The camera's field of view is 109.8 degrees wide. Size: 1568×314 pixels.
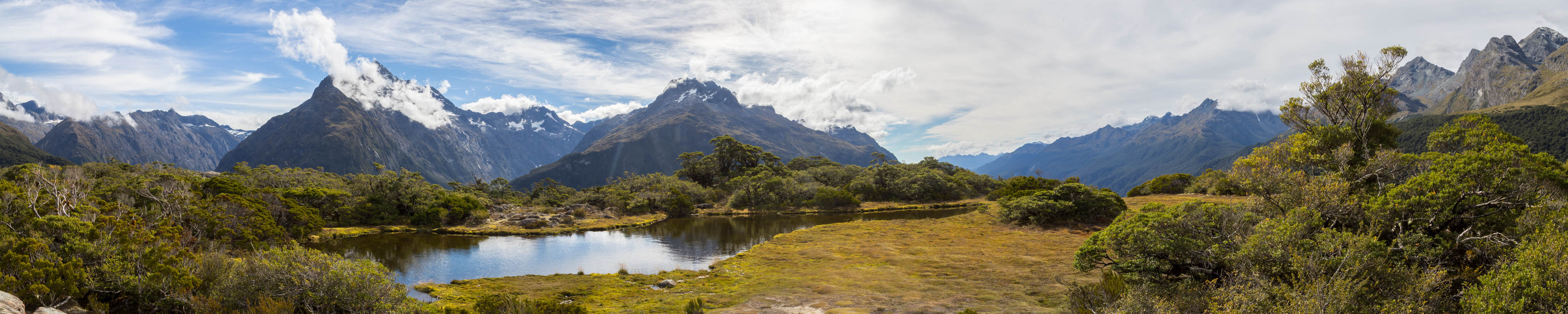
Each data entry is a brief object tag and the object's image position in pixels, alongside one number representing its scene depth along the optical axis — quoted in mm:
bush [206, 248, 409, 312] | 13719
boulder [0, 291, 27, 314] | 11539
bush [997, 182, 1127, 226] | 38625
